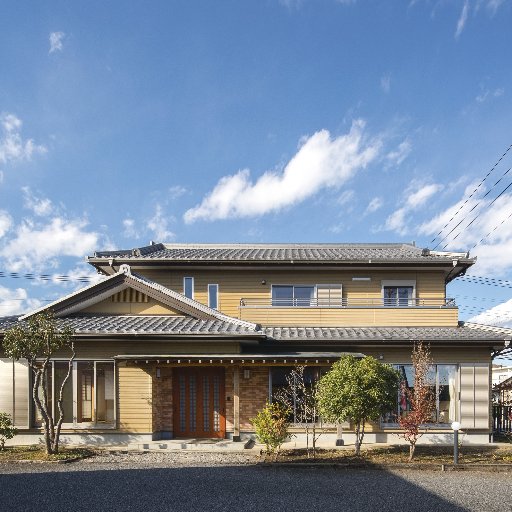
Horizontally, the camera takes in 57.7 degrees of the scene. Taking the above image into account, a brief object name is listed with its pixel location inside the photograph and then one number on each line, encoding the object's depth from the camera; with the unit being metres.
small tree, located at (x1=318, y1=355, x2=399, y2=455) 11.72
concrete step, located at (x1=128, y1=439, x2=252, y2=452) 13.55
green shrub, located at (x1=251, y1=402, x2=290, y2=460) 11.82
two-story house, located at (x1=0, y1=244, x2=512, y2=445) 14.34
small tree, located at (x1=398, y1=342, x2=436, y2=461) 11.68
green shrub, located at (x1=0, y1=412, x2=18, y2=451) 13.34
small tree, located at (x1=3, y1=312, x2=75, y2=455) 12.48
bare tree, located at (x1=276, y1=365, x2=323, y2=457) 14.59
